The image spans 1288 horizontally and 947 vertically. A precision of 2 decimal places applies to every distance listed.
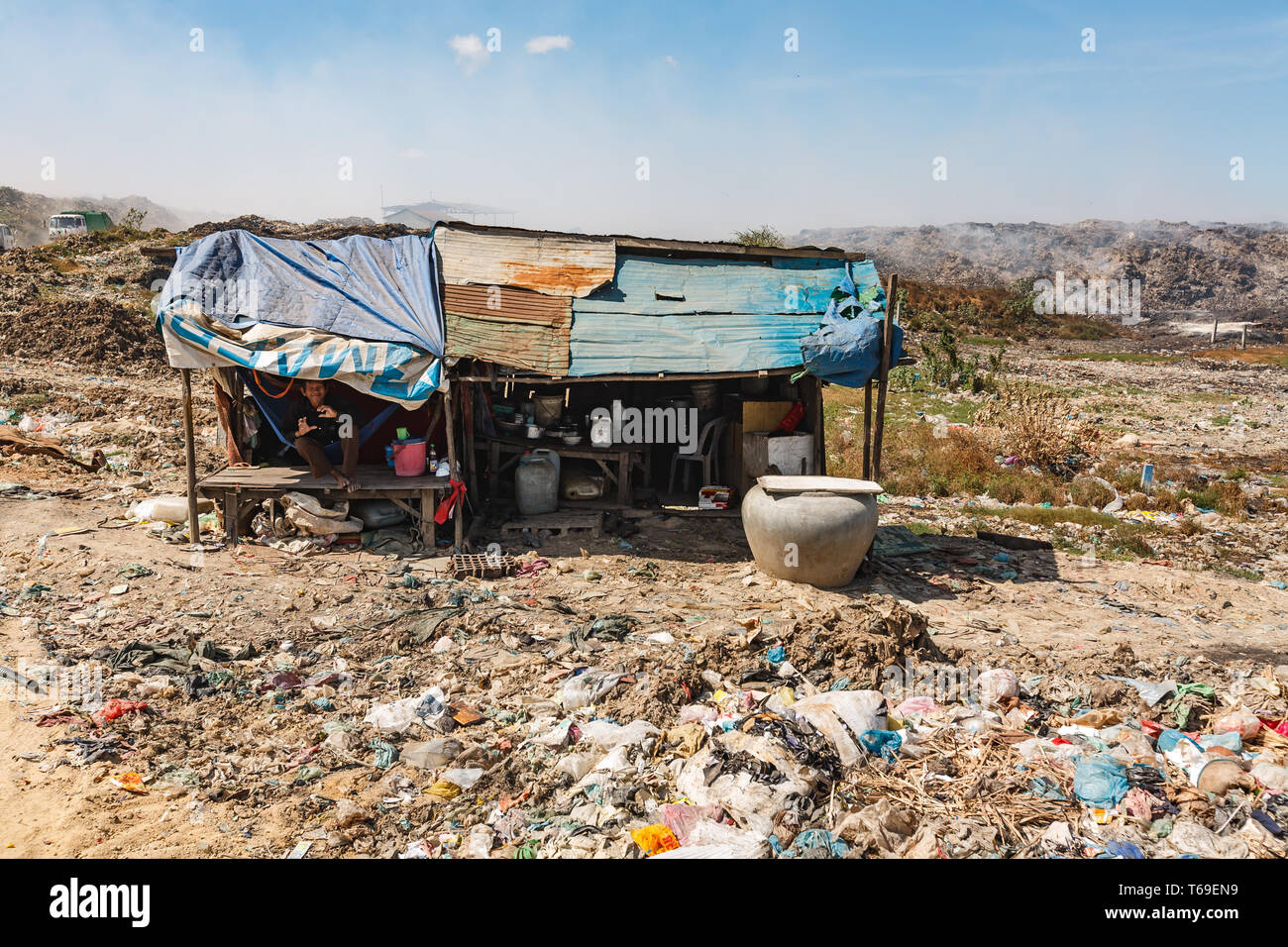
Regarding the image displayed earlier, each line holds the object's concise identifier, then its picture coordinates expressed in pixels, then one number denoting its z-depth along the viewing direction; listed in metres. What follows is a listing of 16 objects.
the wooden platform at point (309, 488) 8.69
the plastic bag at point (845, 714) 4.98
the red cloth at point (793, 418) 9.93
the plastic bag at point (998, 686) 5.72
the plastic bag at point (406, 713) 5.42
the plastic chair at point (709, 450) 10.52
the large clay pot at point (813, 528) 7.86
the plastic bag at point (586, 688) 5.64
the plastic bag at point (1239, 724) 5.17
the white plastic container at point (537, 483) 9.63
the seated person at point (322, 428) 8.78
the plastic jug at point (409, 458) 8.96
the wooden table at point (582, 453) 9.98
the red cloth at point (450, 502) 8.76
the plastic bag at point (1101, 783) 4.48
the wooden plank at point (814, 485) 7.97
